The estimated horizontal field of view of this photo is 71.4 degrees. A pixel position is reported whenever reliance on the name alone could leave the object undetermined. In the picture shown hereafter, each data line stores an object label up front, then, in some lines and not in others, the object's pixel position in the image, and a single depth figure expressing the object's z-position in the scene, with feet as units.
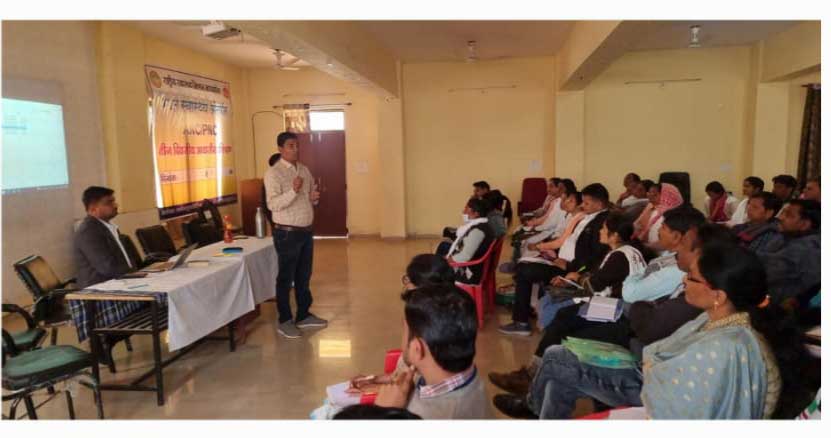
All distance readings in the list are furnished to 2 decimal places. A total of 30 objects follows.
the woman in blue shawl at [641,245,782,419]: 5.25
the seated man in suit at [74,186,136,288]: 11.44
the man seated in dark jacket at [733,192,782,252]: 12.21
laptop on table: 11.61
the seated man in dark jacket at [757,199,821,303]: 10.11
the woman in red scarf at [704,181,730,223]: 21.36
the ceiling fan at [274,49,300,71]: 23.48
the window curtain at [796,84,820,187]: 23.29
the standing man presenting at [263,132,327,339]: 13.44
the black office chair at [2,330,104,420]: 7.86
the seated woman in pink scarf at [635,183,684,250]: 15.82
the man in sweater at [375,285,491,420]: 5.08
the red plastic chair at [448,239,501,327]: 13.58
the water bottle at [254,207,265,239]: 15.55
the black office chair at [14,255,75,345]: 11.20
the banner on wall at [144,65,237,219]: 22.62
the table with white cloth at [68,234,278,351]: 10.06
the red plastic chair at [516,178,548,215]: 26.61
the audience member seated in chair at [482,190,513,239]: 14.48
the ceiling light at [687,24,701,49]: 19.02
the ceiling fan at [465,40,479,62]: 23.57
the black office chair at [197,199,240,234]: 23.91
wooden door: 29.78
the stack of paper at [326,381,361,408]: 5.99
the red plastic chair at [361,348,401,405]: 7.23
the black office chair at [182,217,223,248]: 16.91
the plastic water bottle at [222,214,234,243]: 14.73
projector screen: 15.40
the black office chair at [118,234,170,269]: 14.42
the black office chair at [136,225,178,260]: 15.39
